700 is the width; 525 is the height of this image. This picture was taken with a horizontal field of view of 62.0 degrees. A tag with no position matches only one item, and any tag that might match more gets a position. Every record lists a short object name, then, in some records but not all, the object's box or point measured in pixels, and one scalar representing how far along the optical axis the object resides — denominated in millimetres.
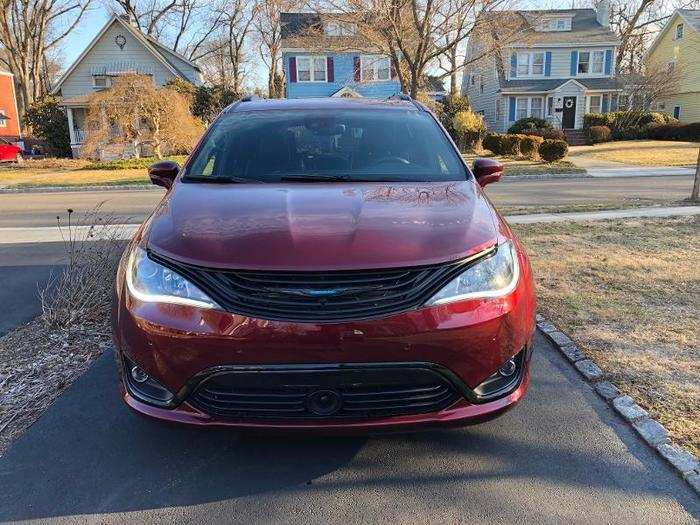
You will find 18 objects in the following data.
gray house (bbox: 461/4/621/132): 37406
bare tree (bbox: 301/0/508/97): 20531
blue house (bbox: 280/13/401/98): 33656
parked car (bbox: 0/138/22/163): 27031
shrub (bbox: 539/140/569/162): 20469
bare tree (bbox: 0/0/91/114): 38000
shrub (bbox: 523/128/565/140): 31094
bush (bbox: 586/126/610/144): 33750
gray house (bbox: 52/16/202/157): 32500
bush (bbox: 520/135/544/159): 22828
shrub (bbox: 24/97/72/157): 30359
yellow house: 40000
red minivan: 2326
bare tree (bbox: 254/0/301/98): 45088
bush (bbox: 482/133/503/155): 25047
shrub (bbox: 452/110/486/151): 27641
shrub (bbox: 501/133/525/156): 24281
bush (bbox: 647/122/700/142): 32969
